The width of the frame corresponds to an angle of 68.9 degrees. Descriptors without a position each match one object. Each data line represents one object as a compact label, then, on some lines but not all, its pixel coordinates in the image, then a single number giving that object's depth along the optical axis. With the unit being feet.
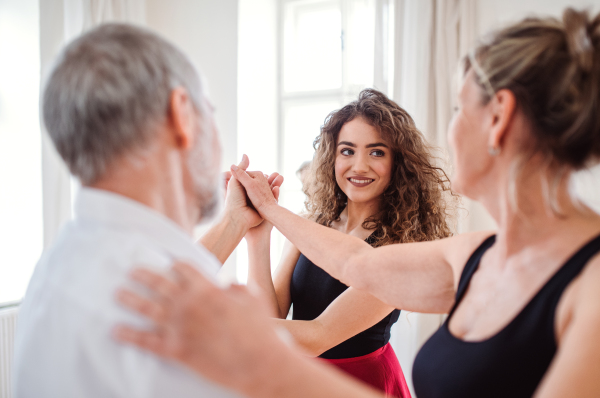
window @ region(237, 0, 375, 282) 12.64
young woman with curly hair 5.49
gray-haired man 1.92
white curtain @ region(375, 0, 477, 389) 9.95
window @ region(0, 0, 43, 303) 9.48
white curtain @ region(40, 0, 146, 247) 9.29
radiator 8.55
